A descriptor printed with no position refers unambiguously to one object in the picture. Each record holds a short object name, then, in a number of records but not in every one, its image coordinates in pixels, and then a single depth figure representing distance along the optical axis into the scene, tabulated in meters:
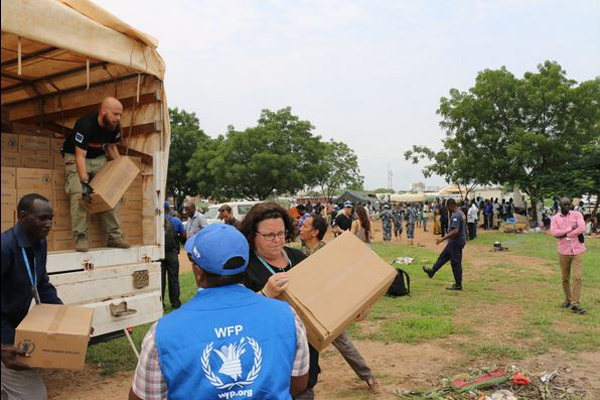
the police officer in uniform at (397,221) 20.44
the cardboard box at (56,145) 5.08
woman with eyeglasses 2.68
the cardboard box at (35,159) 4.80
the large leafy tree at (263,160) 31.02
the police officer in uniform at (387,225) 19.78
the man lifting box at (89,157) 4.18
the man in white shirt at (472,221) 19.86
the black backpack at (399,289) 8.70
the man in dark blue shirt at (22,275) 2.54
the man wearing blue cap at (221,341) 1.50
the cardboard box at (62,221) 4.23
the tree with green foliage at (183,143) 35.31
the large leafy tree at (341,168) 45.78
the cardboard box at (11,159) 4.61
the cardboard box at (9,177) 3.83
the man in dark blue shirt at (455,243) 8.96
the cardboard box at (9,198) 3.80
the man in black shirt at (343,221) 9.18
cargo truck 3.71
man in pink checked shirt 7.11
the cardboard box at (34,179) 3.95
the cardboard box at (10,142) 4.67
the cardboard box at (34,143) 4.81
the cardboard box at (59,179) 4.24
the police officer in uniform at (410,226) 19.36
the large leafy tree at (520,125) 24.56
